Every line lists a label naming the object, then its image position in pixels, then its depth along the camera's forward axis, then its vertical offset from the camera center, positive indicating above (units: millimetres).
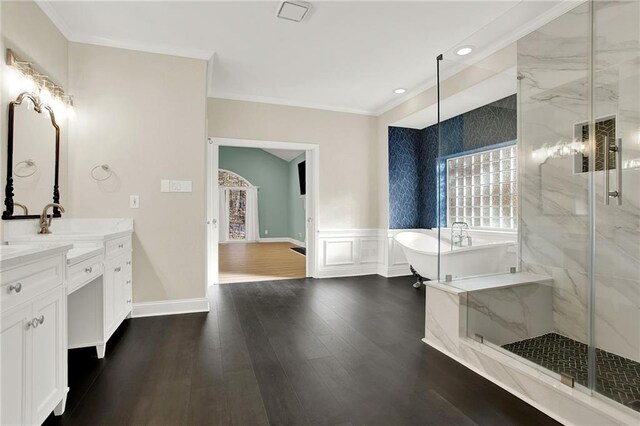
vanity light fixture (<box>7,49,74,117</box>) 2187 +955
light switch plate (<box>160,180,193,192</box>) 3219 +269
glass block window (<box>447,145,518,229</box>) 3320 +304
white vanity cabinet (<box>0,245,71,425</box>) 1169 -503
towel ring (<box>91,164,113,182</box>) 3018 +388
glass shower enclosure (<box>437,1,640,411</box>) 2166 -7
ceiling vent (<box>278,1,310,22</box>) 2502 +1605
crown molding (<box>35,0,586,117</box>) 2529 +1581
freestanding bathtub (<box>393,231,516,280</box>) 2807 -439
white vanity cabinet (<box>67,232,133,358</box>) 2129 -599
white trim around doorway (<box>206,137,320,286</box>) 4449 +272
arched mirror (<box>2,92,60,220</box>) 2129 +389
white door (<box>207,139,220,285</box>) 4418 -18
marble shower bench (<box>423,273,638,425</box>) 1562 -857
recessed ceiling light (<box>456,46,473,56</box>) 3047 +1555
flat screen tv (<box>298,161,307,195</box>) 8914 +1045
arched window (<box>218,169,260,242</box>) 10477 +127
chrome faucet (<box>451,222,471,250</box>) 3499 -232
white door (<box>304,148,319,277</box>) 4910 +109
